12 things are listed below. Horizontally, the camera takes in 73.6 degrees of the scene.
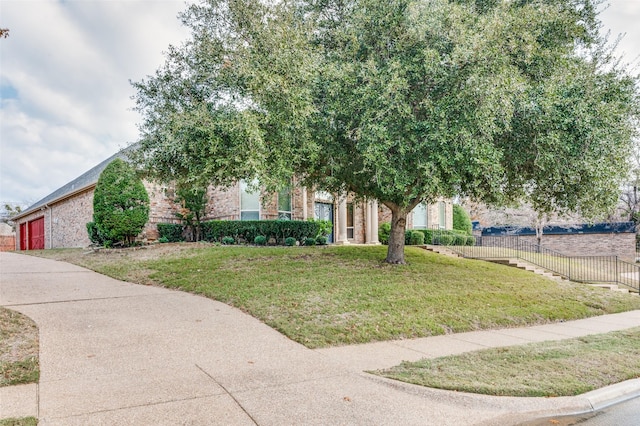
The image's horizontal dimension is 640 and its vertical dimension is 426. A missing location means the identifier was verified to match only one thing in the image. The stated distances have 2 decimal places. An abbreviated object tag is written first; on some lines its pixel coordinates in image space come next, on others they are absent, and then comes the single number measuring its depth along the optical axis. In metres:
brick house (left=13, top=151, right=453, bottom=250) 17.97
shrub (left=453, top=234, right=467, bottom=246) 22.71
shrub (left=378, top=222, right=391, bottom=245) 21.70
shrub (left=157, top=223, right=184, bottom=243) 17.77
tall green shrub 15.48
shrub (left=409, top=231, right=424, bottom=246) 20.89
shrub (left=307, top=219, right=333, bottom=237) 18.55
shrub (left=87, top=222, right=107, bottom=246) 16.89
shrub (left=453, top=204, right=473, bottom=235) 27.31
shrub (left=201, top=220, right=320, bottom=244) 17.03
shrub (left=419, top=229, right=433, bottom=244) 22.12
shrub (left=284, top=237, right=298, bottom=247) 16.92
